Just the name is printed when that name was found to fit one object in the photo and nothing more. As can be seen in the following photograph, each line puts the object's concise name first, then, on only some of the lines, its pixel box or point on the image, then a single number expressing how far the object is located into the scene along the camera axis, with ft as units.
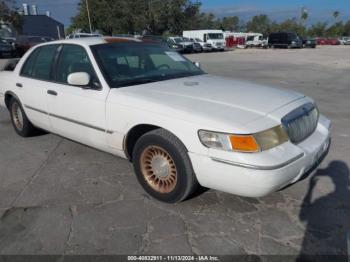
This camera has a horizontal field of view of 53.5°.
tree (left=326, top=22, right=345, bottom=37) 279.08
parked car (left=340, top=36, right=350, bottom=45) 206.36
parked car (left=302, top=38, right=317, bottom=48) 149.07
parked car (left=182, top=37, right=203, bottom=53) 118.21
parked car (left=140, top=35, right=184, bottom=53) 107.86
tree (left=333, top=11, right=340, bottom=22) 308.40
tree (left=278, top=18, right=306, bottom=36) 276.49
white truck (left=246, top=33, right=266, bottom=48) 175.07
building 216.33
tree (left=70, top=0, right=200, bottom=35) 163.22
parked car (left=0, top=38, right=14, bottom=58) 85.91
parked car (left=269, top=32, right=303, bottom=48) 140.46
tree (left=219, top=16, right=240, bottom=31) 336.49
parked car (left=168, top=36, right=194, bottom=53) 113.83
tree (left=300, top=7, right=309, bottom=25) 288.92
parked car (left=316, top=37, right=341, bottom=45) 204.93
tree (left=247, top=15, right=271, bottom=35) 310.82
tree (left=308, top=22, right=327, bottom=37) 285.43
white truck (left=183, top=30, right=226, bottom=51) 135.50
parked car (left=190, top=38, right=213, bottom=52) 125.45
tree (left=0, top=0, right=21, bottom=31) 126.93
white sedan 9.41
